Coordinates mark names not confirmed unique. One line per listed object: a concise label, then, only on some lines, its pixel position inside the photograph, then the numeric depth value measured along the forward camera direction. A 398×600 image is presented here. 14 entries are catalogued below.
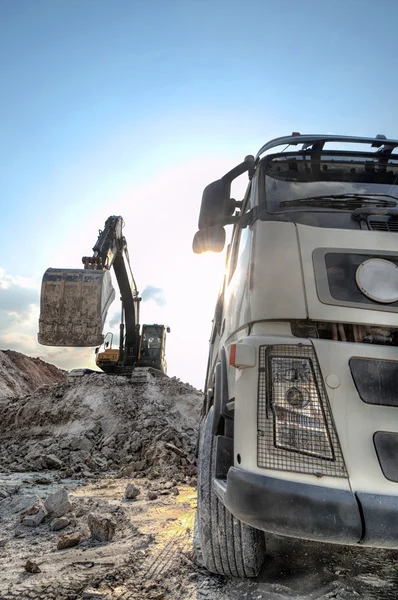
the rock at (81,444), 10.11
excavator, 8.32
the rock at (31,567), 2.79
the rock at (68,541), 3.30
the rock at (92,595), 2.32
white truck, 1.72
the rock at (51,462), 8.62
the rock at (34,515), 3.99
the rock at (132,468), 7.76
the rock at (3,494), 5.19
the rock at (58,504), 4.16
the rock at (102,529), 3.49
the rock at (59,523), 3.85
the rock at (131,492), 5.34
